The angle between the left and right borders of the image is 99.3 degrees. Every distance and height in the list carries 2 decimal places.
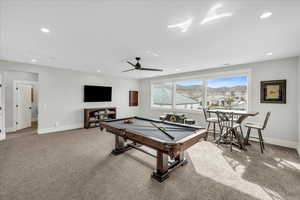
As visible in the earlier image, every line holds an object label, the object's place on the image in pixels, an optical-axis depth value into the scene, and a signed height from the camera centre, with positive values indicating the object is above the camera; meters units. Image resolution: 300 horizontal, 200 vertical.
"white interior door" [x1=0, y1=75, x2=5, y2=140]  3.86 -0.69
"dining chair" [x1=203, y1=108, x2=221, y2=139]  3.81 -0.63
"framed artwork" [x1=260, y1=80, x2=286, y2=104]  3.51 +0.25
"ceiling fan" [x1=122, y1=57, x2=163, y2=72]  3.36 +0.88
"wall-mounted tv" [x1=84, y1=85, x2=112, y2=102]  5.55 +0.26
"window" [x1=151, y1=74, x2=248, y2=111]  4.31 +0.25
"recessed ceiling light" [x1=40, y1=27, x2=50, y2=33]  2.10 +1.15
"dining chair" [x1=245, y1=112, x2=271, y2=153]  3.11 -0.68
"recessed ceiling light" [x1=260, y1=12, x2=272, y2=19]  1.68 +1.14
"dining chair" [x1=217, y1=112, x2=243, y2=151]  3.41 -0.74
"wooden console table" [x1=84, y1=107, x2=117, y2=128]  5.31 -0.73
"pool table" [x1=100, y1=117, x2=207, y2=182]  1.77 -0.60
